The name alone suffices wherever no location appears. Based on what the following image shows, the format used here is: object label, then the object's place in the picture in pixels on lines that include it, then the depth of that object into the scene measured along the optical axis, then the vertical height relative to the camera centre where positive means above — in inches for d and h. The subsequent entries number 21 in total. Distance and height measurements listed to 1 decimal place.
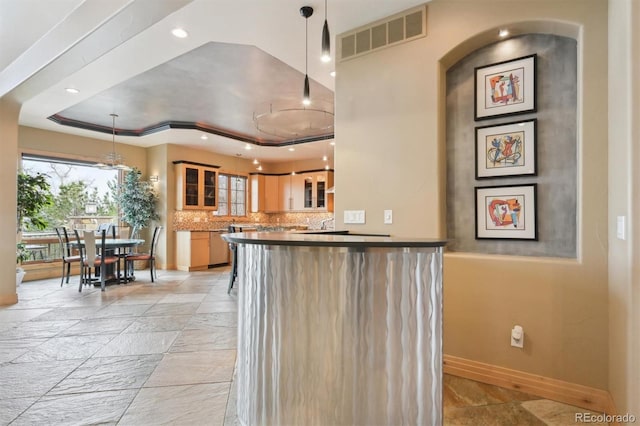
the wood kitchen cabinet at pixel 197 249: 282.2 -29.9
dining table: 213.5 -20.2
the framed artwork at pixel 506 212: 94.4 +0.8
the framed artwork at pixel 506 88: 94.0 +37.1
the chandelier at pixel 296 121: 206.4 +66.2
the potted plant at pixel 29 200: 193.6 +9.2
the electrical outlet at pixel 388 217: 111.2 -0.7
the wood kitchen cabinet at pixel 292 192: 341.1 +24.7
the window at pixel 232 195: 335.3 +21.1
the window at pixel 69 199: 243.6 +12.9
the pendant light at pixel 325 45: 85.9 +44.4
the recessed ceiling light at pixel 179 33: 114.0 +63.3
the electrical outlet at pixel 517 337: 91.1 -33.4
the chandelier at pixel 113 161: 224.7 +38.1
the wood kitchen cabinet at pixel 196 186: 289.1 +26.7
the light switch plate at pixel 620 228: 65.9 -2.7
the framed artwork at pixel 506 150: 94.2 +19.1
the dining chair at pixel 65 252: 224.4 -25.8
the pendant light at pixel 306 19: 102.5 +63.5
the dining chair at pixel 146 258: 236.2 -30.3
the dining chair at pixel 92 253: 206.3 -23.6
